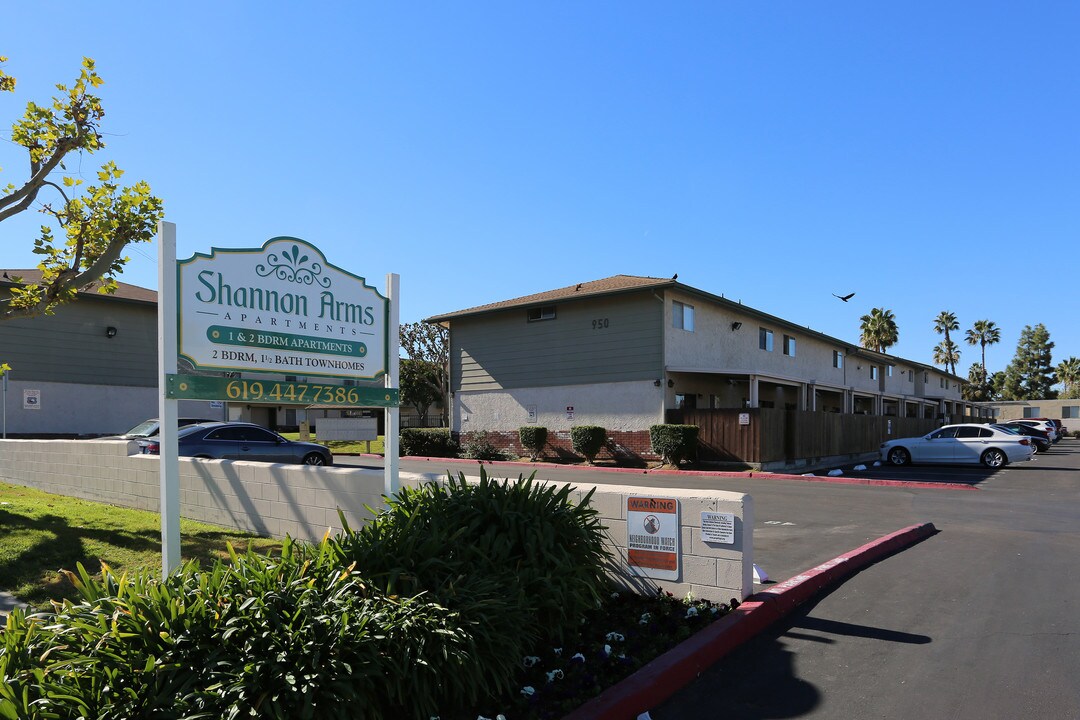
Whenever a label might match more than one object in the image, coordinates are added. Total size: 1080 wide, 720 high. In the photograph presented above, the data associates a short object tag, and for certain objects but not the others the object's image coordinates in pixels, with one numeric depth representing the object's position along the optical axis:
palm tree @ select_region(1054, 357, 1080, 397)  85.25
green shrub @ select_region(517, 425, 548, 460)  27.31
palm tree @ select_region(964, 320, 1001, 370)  90.38
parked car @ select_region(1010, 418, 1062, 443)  39.69
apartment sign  5.96
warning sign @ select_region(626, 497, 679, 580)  6.00
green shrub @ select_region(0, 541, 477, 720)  3.18
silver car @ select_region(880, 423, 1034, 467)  23.86
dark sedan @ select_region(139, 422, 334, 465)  15.52
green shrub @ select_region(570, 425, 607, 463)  25.47
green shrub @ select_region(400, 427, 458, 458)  30.50
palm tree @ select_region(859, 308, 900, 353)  60.94
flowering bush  4.04
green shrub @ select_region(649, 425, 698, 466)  23.08
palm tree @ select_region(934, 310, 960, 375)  88.00
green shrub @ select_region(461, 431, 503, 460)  29.09
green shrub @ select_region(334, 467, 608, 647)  4.47
